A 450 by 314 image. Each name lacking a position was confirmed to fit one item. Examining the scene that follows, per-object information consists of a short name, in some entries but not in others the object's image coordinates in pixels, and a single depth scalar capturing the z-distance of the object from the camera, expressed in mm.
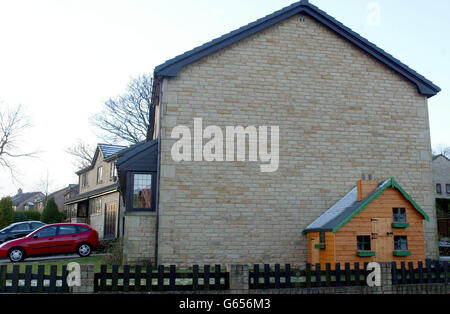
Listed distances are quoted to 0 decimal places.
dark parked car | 22641
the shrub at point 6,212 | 36094
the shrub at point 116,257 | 15105
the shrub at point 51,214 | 41000
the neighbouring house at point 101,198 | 29641
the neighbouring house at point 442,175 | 53625
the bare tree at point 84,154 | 45344
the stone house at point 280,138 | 13586
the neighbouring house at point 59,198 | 66125
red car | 18062
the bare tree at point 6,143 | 40438
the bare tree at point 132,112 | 37719
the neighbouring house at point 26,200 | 80750
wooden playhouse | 11883
